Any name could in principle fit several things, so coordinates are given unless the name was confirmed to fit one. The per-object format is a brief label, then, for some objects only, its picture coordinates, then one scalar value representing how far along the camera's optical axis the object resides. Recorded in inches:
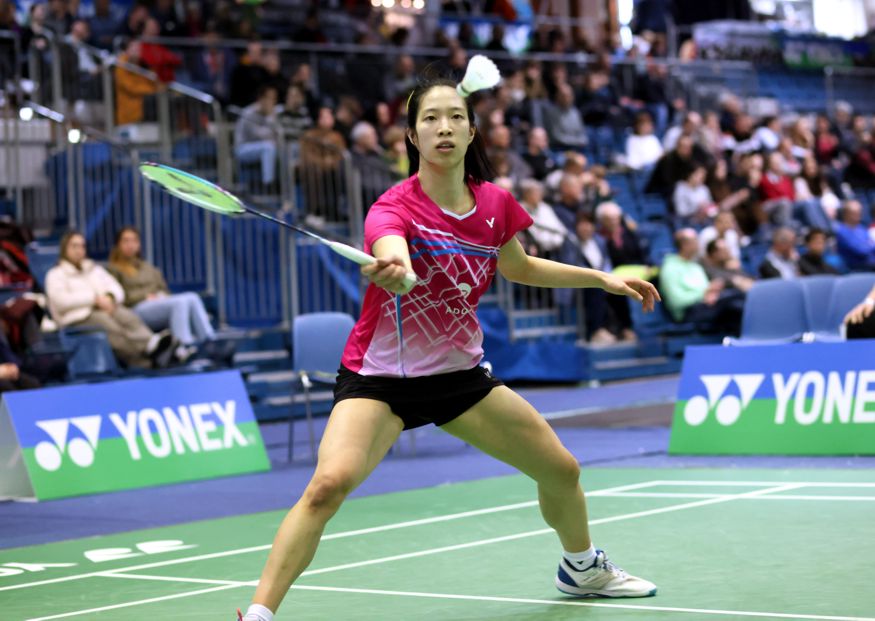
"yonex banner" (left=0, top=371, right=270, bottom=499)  385.7
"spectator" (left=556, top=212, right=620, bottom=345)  663.1
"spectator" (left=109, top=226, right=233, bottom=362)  519.2
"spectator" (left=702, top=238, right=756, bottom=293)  692.1
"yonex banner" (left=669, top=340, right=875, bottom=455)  398.9
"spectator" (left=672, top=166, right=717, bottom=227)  766.5
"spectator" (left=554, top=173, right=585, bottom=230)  695.6
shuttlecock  197.3
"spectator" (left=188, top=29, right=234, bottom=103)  684.1
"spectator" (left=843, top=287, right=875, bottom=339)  410.9
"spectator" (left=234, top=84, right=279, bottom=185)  620.4
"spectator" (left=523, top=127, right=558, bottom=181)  736.3
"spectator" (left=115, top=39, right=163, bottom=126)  613.6
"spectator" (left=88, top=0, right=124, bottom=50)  664.4
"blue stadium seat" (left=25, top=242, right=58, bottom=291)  540.7
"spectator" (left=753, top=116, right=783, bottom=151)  901.2
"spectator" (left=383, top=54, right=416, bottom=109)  743.1
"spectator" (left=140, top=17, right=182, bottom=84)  658.2
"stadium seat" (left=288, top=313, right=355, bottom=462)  458.3
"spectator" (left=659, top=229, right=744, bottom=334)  675.4
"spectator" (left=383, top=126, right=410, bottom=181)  660.7
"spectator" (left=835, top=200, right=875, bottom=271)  766.5
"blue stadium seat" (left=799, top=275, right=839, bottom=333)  499.2
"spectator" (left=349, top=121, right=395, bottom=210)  639.1
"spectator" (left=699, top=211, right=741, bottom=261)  727.1
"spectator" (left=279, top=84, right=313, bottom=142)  657.6
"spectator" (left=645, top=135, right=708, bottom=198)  781.9
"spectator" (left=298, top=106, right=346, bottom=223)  626.2
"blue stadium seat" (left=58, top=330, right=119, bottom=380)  486.3
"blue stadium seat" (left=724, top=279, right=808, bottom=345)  501.4
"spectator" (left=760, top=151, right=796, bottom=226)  826.8
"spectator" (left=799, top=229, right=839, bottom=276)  682.8
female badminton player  195.3
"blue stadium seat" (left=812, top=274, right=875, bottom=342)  486.3
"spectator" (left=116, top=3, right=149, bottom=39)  670.5
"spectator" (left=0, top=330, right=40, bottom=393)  426.0
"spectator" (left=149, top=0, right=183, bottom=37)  677.4
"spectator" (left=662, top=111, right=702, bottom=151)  805.9
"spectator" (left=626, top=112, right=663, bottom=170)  823.1
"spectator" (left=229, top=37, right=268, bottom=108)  665.0
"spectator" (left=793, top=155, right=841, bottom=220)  846.5
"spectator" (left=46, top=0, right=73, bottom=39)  644.7
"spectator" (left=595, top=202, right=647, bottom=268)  685.9
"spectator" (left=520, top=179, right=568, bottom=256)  656.4
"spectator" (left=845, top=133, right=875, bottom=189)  932.0
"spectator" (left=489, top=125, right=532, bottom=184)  708.0
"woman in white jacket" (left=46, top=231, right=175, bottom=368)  495.2
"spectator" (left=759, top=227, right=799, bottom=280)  685.7
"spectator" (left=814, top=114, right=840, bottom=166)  947.3
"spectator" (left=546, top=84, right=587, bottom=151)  804.6
